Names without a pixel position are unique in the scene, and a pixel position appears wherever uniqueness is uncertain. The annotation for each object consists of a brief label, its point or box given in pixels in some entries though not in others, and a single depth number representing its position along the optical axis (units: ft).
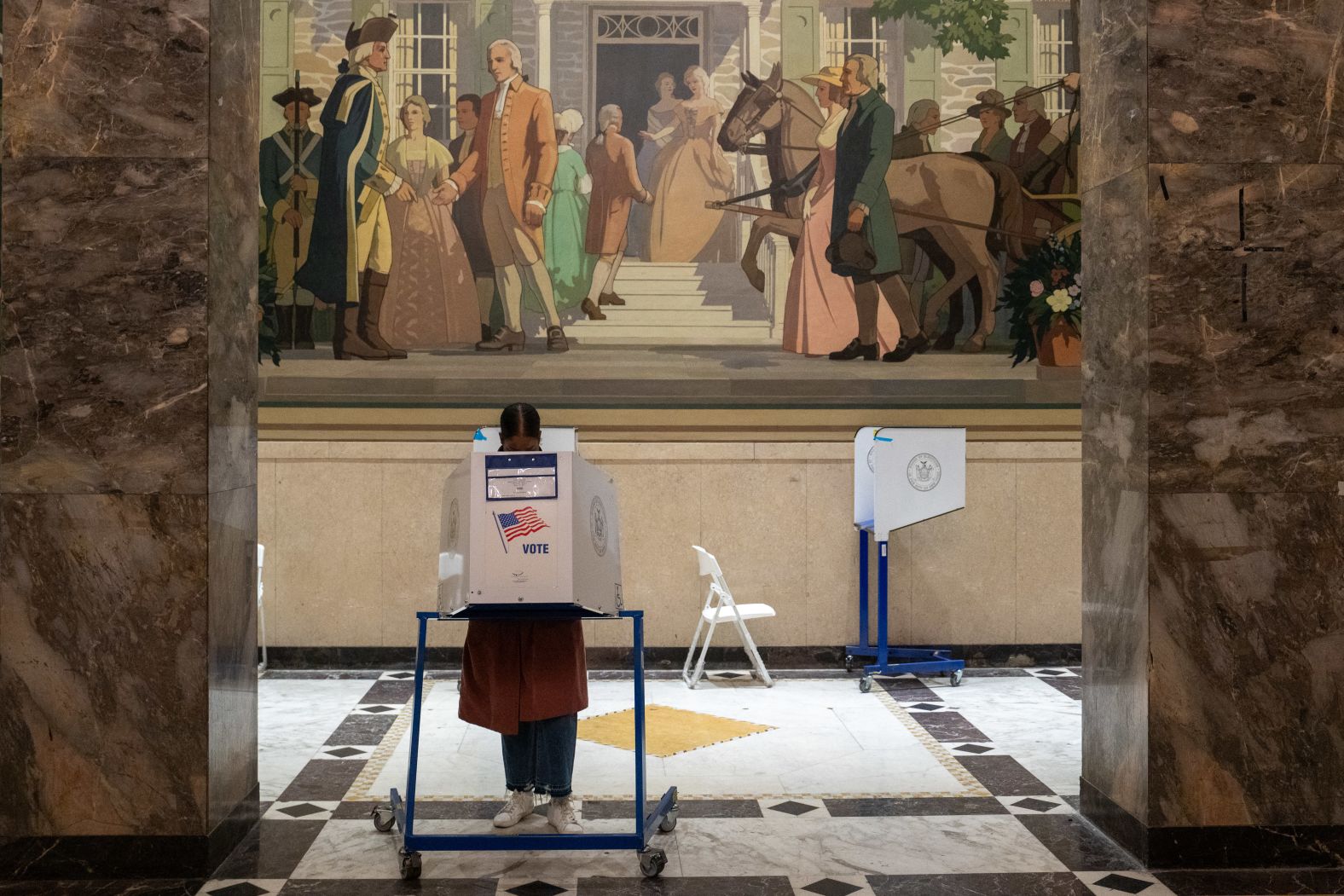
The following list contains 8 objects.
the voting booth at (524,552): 12.83
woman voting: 14.30
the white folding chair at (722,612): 24.53
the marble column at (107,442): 13.60
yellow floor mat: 20.18
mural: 26.96
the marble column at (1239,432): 13.98
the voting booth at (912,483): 25.25
